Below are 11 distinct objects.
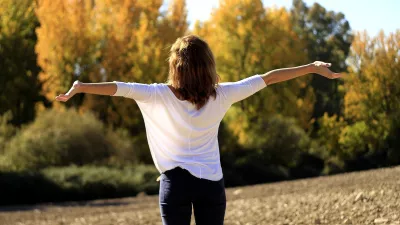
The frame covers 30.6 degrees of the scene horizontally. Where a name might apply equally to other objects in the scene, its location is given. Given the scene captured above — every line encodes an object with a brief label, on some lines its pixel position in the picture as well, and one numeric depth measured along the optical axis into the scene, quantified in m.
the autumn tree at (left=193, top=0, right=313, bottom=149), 39.28
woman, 3.66
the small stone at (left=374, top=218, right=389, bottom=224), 9.09
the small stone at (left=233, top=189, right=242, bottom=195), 21.41
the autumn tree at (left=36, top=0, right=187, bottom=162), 33.75
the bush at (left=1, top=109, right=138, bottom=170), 26.44
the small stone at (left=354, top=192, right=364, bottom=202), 11.37
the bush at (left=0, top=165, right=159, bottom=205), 22.88
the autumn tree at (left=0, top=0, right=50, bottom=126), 35.97
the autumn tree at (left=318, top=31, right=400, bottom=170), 39.44
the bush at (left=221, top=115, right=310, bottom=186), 33.88
